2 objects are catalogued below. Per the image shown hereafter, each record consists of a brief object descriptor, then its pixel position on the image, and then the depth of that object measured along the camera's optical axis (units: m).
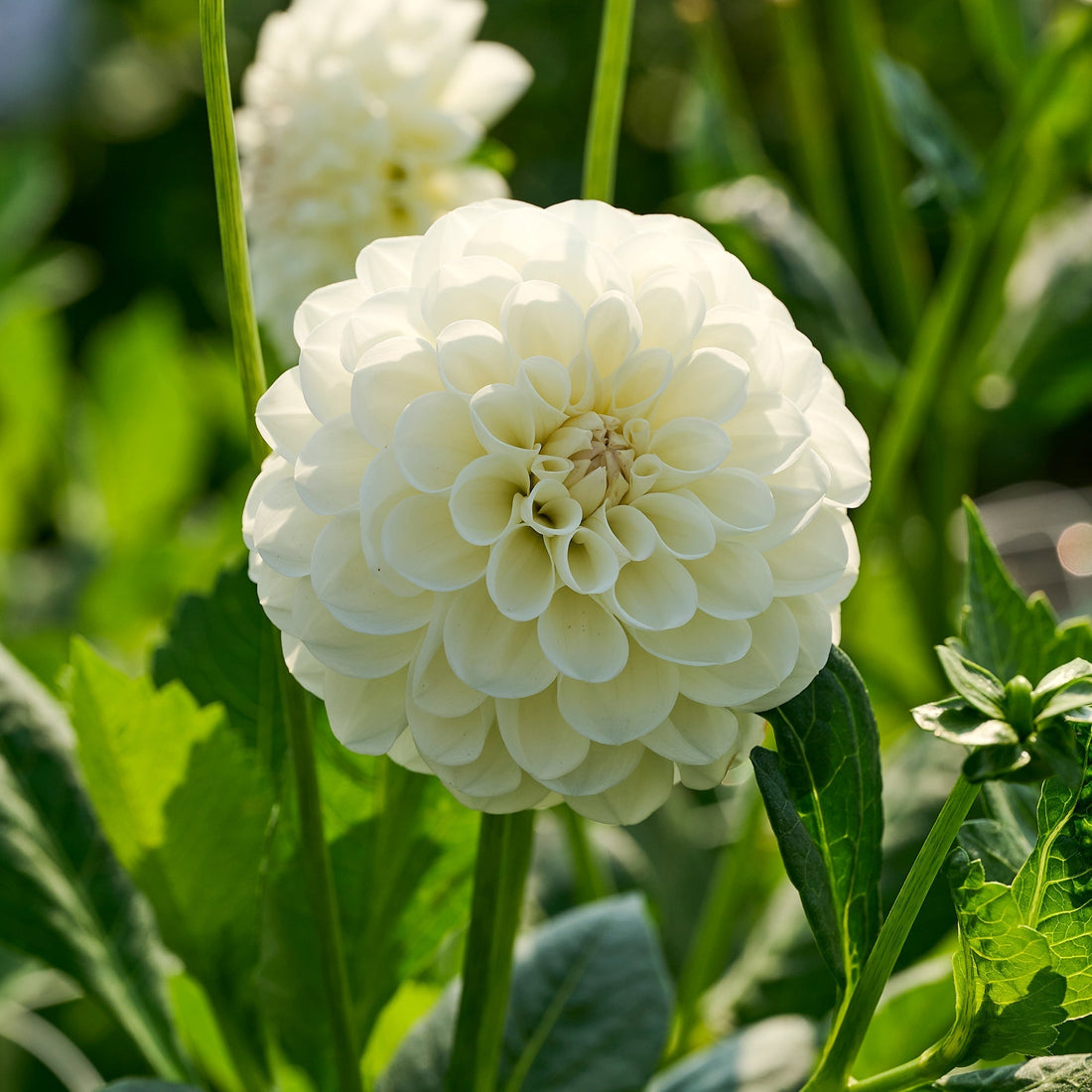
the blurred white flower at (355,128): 0.64
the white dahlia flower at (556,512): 0.49
